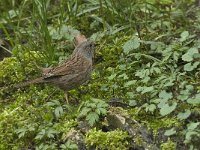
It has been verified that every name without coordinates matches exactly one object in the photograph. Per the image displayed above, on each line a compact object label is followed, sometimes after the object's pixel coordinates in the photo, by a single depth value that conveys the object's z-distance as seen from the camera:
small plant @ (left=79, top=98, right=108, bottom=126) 9.47
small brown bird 10.73
